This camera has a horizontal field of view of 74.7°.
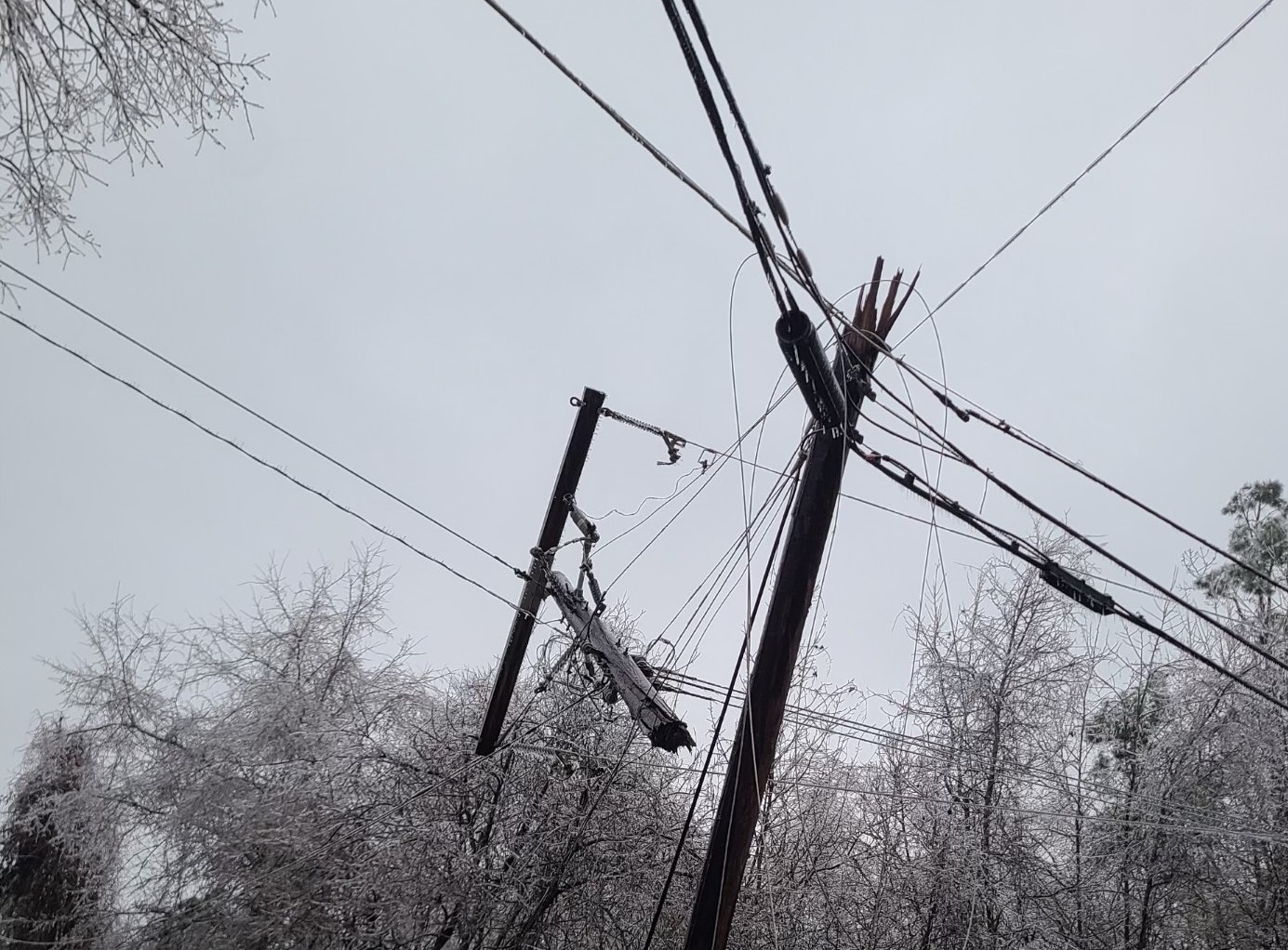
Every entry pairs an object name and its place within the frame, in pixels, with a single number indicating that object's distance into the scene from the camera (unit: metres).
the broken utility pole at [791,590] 4.57
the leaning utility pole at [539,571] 7.81
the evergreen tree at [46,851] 12.75
